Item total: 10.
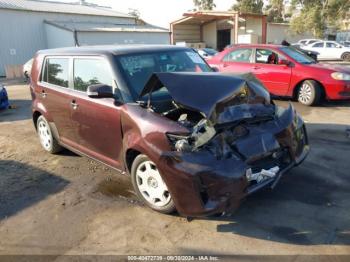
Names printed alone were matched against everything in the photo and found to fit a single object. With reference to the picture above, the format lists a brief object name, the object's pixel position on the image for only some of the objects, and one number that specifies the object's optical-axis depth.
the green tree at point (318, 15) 32.81
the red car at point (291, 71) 8.43
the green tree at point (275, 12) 54.67
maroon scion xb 3.21
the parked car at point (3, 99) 10.43
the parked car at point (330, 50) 25.20
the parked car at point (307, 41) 27.06
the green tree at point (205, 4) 63.35
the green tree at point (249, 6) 52.06
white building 25.39
